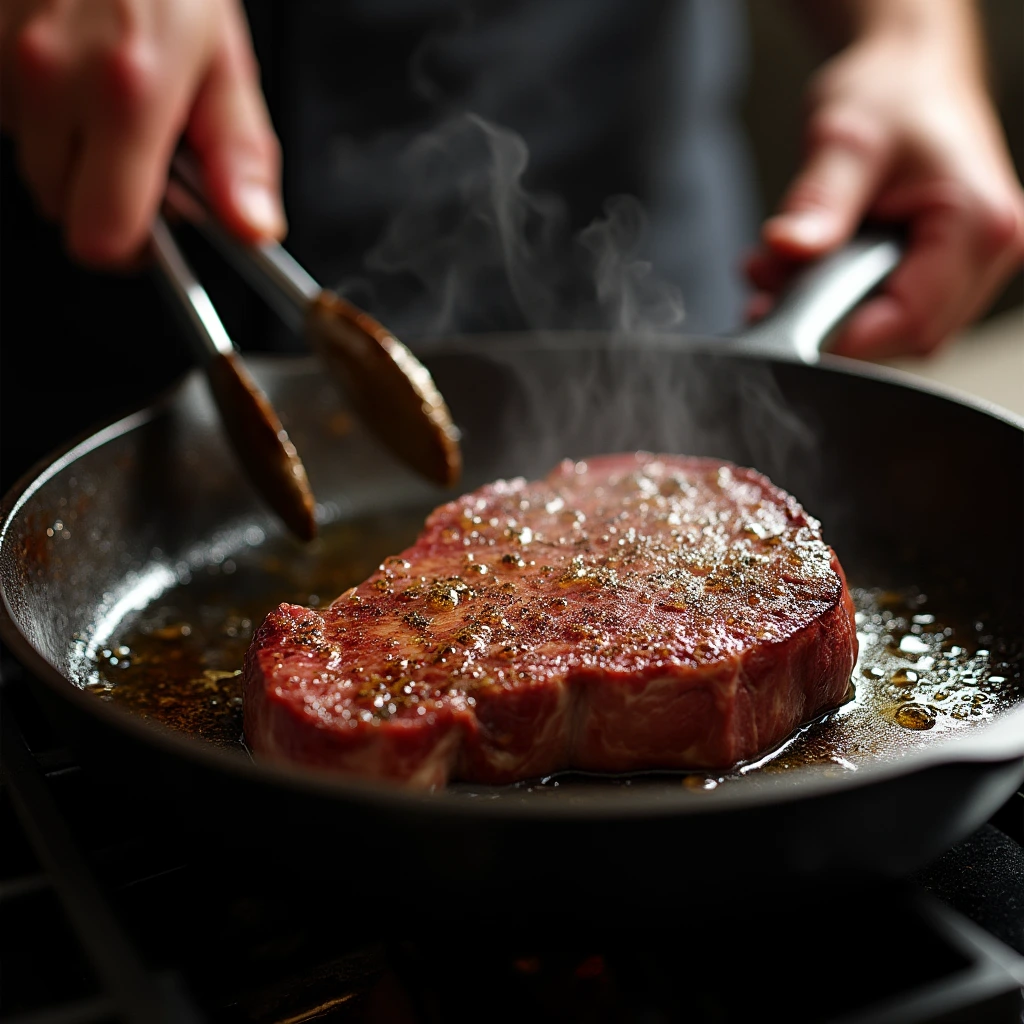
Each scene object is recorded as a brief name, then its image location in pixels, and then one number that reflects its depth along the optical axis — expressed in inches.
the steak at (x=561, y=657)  28.6
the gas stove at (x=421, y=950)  26.5
